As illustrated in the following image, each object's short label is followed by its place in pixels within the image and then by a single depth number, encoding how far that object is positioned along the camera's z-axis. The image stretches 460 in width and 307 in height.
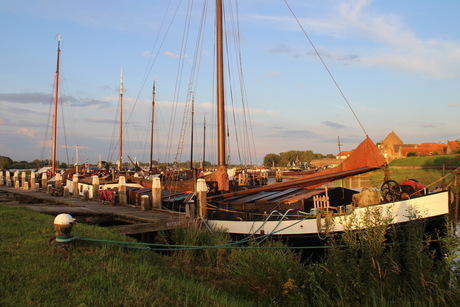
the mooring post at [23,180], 33.25
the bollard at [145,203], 15.99
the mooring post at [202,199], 13.53
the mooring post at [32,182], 30.77
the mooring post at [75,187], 23.42
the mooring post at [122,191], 18.47
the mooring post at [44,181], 30.45
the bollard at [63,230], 6.87
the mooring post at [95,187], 21.19
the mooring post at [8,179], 38.92
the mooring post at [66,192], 24.02
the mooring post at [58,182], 26.28
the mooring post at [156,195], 16.17
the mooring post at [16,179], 35.95
